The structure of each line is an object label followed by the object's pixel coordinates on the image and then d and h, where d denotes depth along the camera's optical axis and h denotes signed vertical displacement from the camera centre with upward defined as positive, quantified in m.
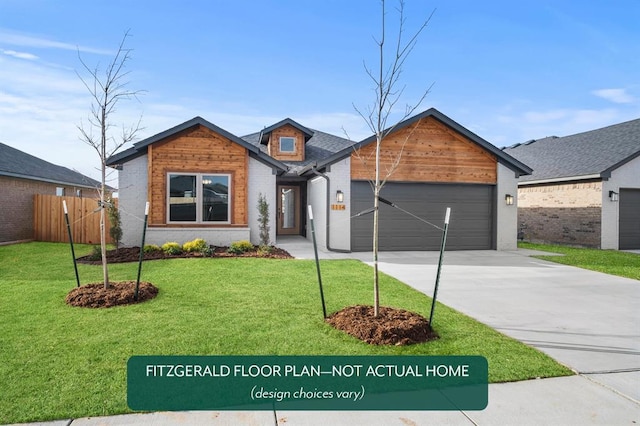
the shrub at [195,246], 11.24 -1.24
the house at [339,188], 12.23 +0.65
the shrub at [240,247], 11.48 -1.29
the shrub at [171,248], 10.95 -1.27
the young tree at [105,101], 6.27 +1.83
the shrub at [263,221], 12.70 -0.51
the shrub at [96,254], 10.25 -1.38
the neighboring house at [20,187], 14.66 +0.78
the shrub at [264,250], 10.96 -1.37
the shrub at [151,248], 11.11 -1.30
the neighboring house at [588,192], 14.67 +0.65
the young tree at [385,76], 4.82 +1.73
